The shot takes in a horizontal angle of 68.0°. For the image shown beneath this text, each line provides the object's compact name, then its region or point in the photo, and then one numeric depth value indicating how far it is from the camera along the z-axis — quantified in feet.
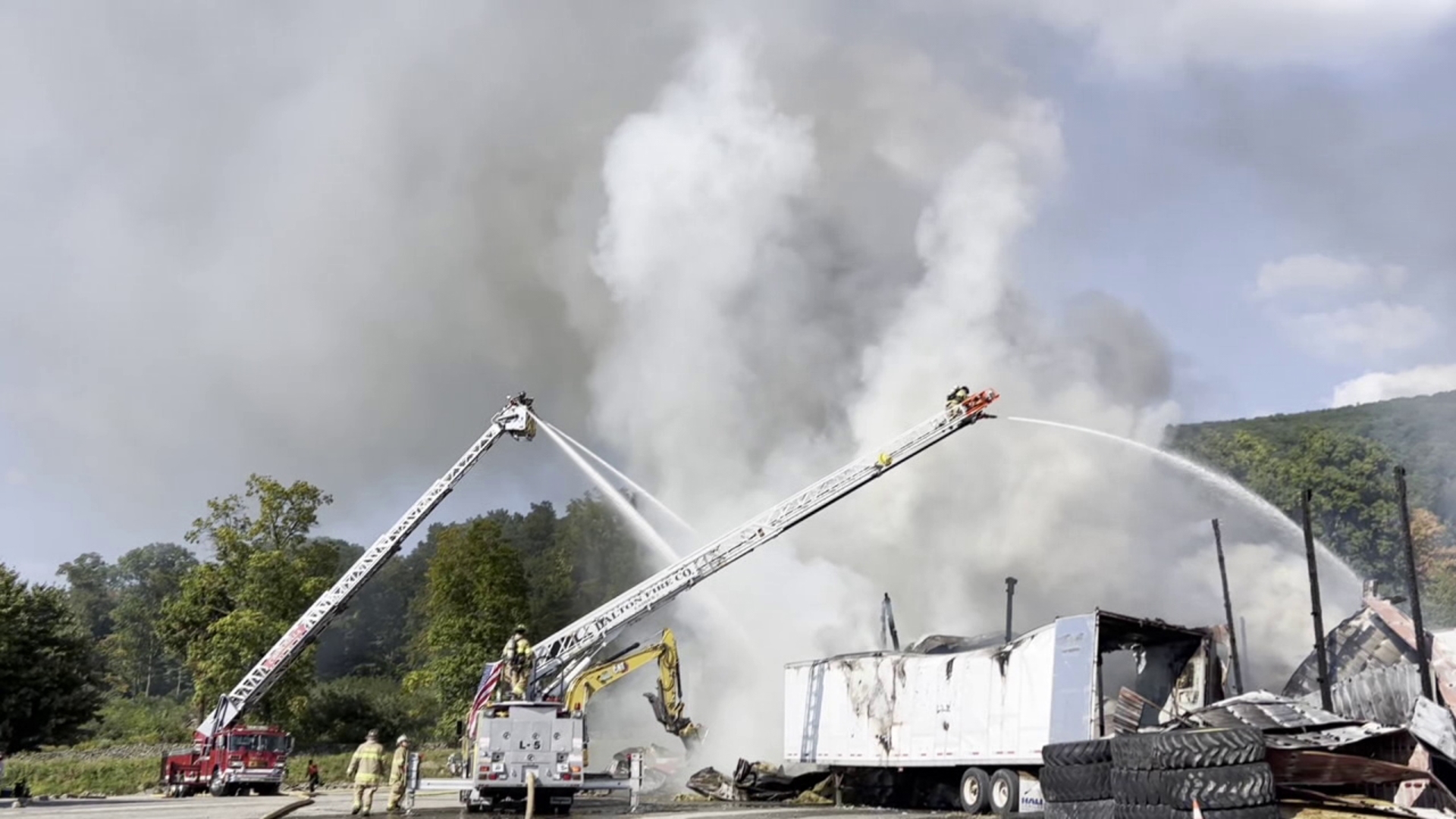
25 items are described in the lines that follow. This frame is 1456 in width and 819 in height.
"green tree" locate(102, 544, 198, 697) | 304.09
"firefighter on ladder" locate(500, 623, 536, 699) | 72.84
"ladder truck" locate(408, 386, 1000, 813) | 81.87
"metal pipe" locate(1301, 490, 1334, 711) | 68.39
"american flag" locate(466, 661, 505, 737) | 75.82
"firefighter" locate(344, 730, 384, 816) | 61.62
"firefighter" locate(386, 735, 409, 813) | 65.26
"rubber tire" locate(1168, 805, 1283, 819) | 36.45
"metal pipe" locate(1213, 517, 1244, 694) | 66.03
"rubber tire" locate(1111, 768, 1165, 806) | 40.45
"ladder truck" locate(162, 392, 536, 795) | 101.96
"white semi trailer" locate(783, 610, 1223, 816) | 59.98
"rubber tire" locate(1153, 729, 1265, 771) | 38.52
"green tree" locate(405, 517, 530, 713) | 152.05
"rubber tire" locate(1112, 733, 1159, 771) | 41.63
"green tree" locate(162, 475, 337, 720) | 132.87
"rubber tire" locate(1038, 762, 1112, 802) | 45.96
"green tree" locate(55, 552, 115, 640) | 349.41
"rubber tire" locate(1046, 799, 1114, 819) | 44.78
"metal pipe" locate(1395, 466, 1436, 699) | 60.70
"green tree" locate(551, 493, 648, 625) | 234.79
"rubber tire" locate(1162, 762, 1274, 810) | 36.99
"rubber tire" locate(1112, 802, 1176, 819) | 39.40
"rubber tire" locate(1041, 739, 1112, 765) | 46.60
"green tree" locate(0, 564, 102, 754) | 130.21
